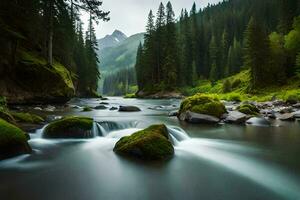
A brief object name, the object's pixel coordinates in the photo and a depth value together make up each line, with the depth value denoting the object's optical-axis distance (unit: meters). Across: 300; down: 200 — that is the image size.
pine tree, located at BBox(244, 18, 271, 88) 43.31
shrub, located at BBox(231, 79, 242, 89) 54.70
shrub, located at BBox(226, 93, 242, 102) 37.88
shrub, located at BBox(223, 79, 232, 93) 53.03
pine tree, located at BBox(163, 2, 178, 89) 61.00
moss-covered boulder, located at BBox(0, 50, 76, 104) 22.25
